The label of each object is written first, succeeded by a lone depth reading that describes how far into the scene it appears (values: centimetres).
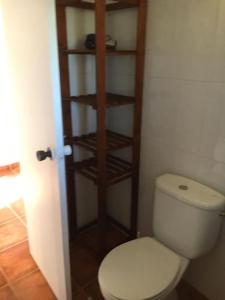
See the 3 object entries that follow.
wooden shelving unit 138
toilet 120
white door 100
